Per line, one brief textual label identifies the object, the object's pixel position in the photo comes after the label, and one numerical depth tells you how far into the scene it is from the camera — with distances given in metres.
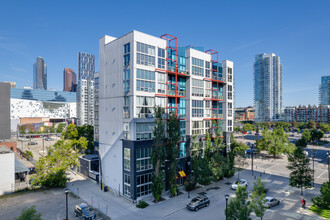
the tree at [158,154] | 31.05
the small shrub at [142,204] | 29.48
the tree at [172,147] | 33.25
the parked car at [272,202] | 29.31
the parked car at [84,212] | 25.86
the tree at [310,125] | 150.75
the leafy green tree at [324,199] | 27.28
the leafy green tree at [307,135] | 89.66
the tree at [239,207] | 18.68
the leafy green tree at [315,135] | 91.44
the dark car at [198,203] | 28.56
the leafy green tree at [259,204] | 20.57
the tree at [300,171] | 32.94
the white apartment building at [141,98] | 32.34
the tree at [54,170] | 36.31
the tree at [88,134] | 64.50
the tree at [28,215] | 15.88
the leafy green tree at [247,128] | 138.35
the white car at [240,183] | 36.67
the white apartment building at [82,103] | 158.12
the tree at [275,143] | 59.44
